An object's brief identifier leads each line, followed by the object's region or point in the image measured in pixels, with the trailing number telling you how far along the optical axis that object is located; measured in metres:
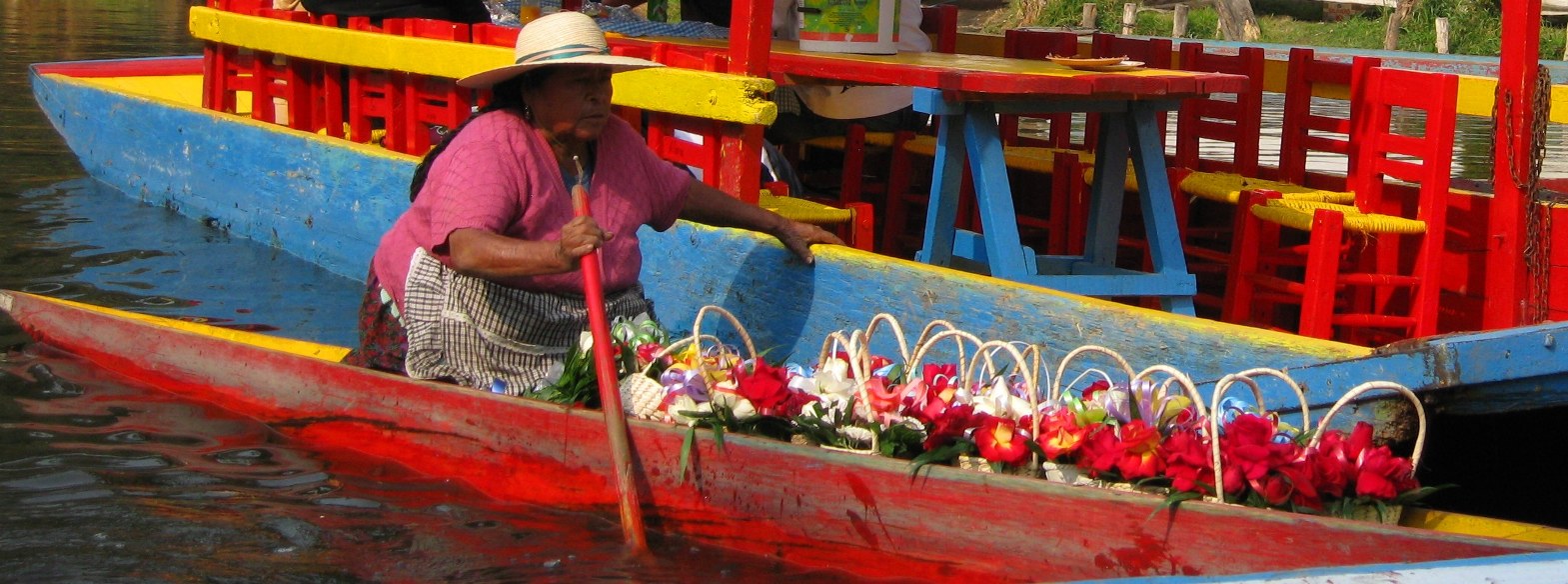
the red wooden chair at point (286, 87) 6.52
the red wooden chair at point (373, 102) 5.95
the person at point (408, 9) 6.45
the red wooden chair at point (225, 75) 6.98
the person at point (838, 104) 5.89
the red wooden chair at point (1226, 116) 5.55
